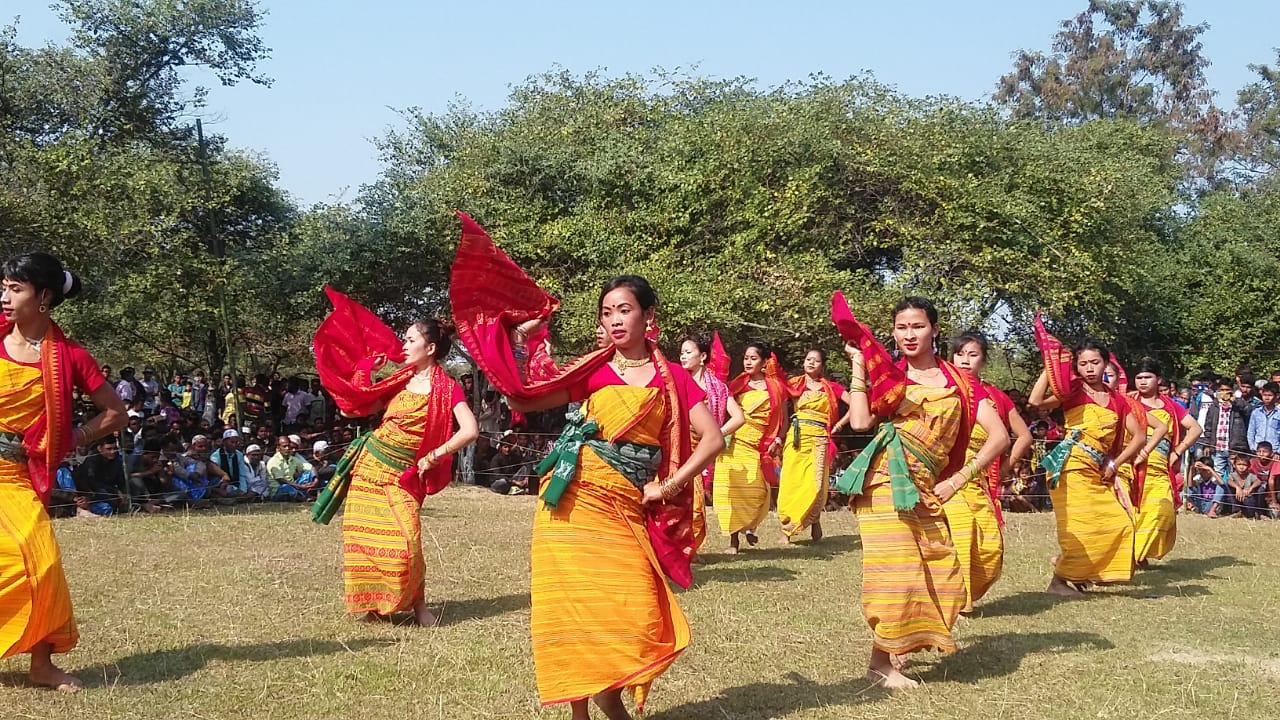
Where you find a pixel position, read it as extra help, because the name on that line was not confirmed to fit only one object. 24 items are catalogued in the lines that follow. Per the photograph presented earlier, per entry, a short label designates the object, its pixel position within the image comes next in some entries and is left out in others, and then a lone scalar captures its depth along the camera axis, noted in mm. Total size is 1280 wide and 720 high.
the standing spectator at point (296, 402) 17984
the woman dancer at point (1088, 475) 8195
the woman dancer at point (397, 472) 6812
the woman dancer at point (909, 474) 5586
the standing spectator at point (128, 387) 16328
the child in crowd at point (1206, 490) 15242
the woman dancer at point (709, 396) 9305
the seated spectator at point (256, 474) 13781
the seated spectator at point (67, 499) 12078
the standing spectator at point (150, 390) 17531
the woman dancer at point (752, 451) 10484
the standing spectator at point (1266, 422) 14844
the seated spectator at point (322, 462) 14609
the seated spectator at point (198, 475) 13125
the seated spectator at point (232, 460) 13740
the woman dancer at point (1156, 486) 9359
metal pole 14633
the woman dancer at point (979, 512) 7195
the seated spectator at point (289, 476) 13973
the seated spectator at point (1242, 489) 14898
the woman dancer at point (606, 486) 4523
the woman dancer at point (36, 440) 5129
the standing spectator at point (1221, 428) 15359
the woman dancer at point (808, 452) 10828
